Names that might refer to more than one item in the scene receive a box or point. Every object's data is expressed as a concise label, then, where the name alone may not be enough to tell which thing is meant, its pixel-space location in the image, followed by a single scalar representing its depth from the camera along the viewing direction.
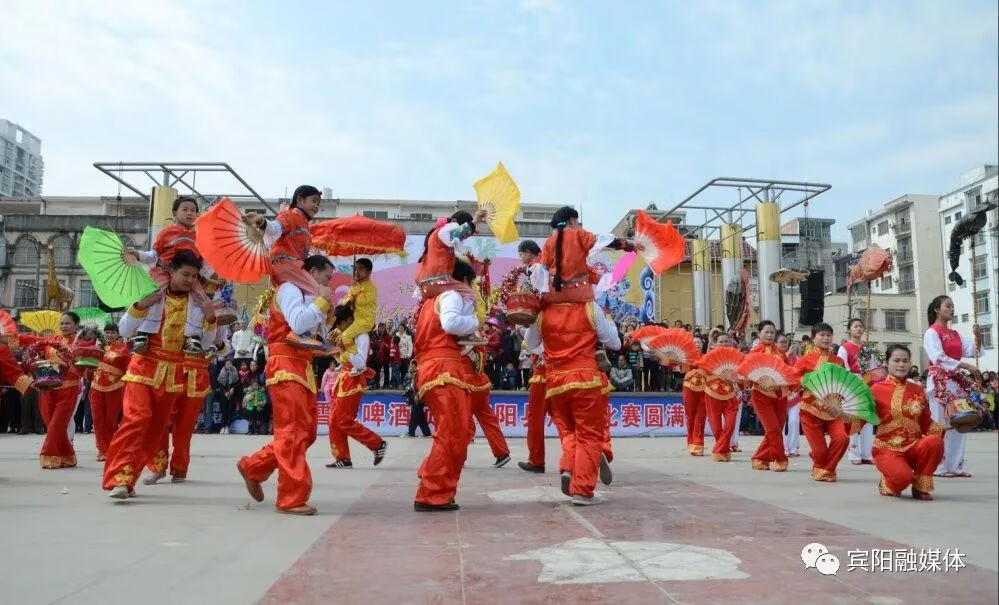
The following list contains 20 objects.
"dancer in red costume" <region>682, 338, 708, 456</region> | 8.48
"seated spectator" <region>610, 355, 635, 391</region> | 13.37
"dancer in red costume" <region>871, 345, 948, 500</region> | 5.01
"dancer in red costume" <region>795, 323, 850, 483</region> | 6.14
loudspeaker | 18.14
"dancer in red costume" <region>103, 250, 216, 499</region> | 4.81
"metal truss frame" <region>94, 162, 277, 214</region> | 14.58
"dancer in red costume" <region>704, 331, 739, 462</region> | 7.95
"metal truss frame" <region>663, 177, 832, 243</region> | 14.84
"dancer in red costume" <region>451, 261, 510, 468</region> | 4.94
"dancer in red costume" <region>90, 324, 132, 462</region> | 7.01
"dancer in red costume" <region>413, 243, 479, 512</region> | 4.38
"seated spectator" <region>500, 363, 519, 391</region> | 13.41
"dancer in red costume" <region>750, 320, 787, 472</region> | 6.97
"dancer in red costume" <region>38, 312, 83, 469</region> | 6.94
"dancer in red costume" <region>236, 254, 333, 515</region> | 4.26
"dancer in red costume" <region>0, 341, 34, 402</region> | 6.45
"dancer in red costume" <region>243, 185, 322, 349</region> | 4.38
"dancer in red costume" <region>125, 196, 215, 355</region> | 5.31
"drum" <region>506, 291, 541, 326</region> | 4.85
